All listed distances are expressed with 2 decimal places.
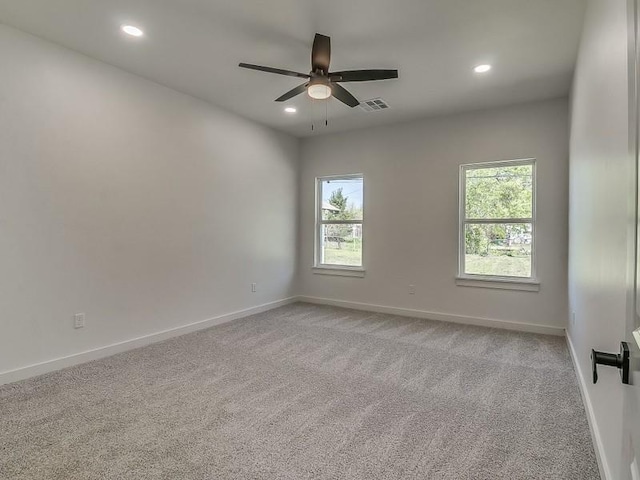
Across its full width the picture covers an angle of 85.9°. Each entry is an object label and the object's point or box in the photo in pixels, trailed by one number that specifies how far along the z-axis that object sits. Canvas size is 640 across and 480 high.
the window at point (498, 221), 4.34
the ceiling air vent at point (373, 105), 4.23
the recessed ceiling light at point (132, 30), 2.76
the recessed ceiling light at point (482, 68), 3.36
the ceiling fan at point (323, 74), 2.65
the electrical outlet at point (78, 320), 3.12
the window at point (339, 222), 5.57
